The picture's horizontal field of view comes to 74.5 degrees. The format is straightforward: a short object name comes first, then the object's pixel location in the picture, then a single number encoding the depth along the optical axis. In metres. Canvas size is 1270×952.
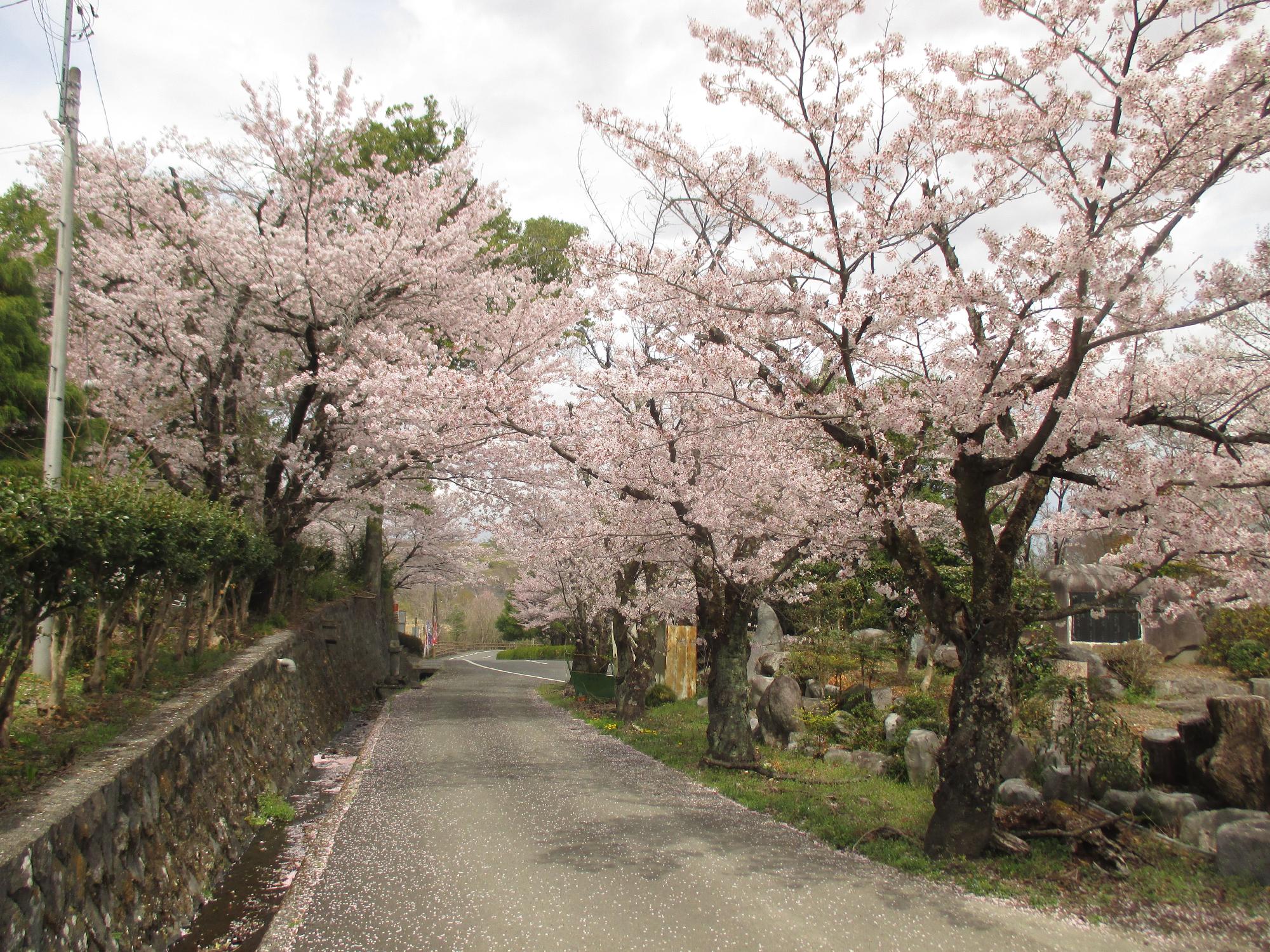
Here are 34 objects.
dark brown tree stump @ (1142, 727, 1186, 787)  6.90
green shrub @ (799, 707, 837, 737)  11.11
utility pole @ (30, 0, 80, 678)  7.31
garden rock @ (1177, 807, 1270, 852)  5.84
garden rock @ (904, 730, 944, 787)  8.72
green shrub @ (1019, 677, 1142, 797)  7.01
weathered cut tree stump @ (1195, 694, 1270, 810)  6.01
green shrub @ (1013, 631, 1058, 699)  10.74
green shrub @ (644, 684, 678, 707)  17.77
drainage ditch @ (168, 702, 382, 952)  4.99
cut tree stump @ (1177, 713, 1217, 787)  6.59
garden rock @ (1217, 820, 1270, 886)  5.23
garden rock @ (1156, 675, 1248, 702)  10.40
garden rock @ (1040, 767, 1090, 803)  7.05
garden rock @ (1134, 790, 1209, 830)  6.27
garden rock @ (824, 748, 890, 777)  9.52
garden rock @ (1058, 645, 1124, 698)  10.64
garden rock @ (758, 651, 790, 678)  14.66
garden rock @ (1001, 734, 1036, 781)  7.84
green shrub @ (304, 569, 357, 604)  16.41
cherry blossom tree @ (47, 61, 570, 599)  11.84
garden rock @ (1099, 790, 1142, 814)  6.63
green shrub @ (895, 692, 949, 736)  9.72
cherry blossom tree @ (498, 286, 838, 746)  9.84
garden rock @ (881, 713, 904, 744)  10.05
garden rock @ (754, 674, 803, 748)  11.61
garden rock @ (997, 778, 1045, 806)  7.04
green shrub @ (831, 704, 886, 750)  10.34
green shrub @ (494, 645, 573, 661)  45.16
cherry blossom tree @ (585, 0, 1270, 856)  5.54
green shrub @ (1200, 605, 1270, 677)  11.44
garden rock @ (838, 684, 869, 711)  11.68
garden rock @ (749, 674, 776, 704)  13.45
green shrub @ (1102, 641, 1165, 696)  11.02
